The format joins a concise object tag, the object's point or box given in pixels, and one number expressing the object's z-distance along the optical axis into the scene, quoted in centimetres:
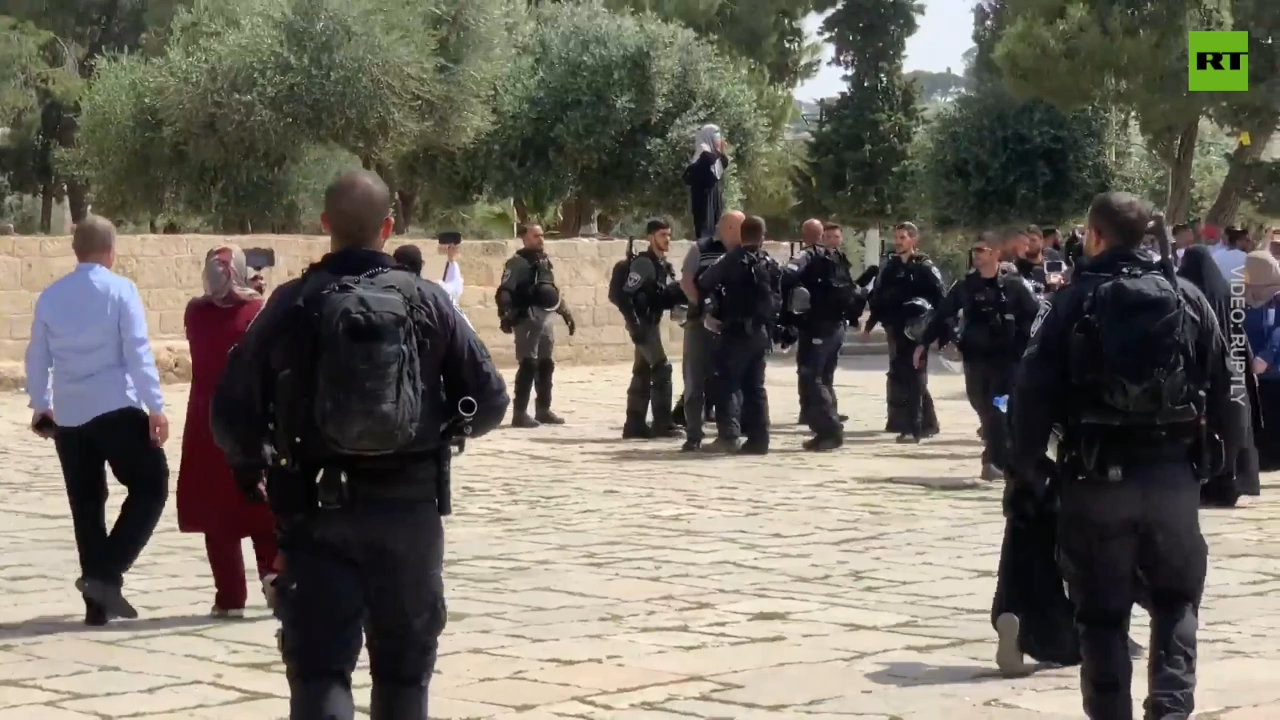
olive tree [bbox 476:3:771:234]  3653
